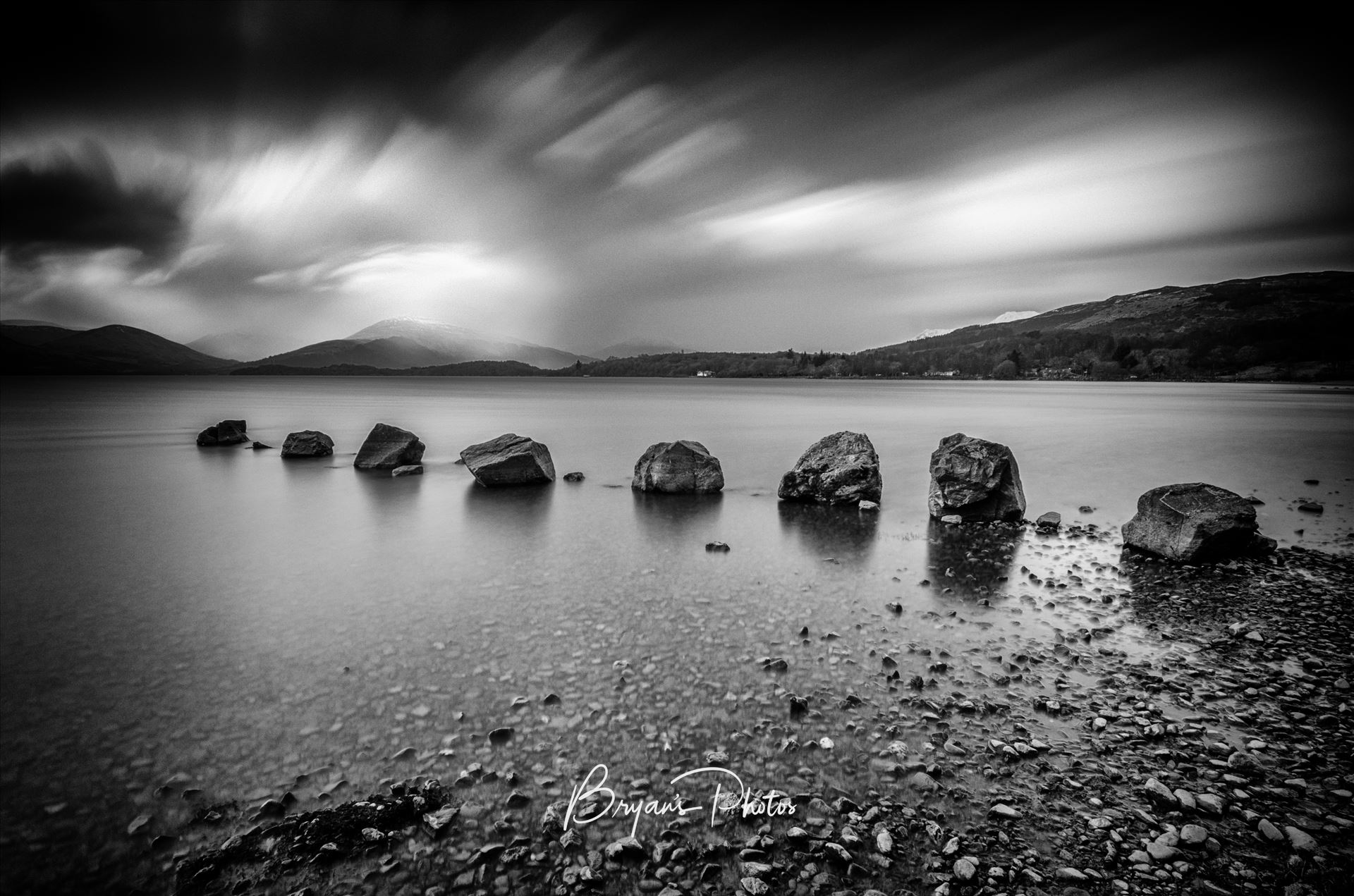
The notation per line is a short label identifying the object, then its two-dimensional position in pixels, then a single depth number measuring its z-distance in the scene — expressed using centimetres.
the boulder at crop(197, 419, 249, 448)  3275
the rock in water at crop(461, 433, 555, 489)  2017
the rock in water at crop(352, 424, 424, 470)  2392
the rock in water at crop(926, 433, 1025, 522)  1527
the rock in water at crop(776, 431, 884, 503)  1758
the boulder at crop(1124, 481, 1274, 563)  1141
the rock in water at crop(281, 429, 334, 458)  2778
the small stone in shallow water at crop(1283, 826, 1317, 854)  436
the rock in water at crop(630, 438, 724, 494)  1919
